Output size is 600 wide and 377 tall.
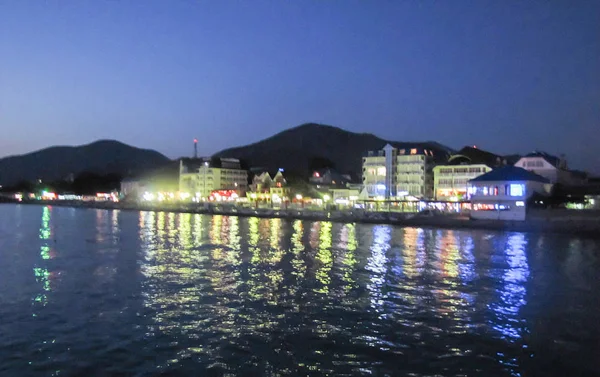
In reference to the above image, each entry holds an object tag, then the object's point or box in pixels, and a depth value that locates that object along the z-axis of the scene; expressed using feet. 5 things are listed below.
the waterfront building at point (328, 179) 294.43
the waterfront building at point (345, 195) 251.60
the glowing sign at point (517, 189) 155.94
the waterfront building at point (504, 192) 156.04
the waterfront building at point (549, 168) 192.54
